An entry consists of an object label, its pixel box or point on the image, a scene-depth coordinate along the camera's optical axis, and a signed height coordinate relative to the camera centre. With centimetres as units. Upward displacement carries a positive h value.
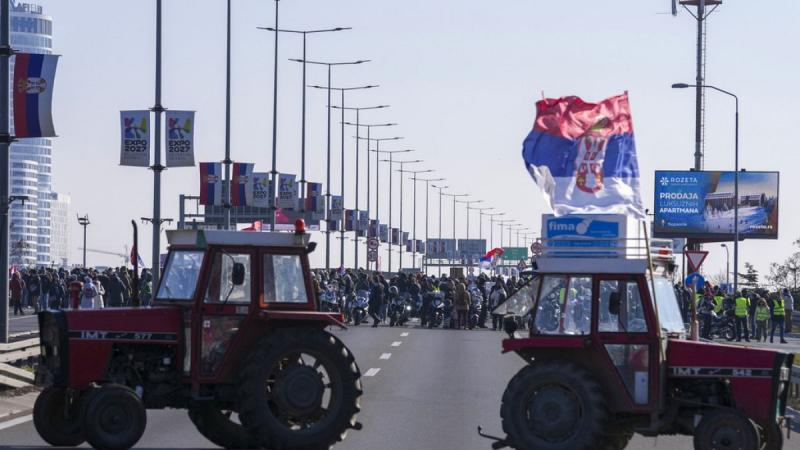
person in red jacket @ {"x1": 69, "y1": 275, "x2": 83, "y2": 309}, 3312 -143
